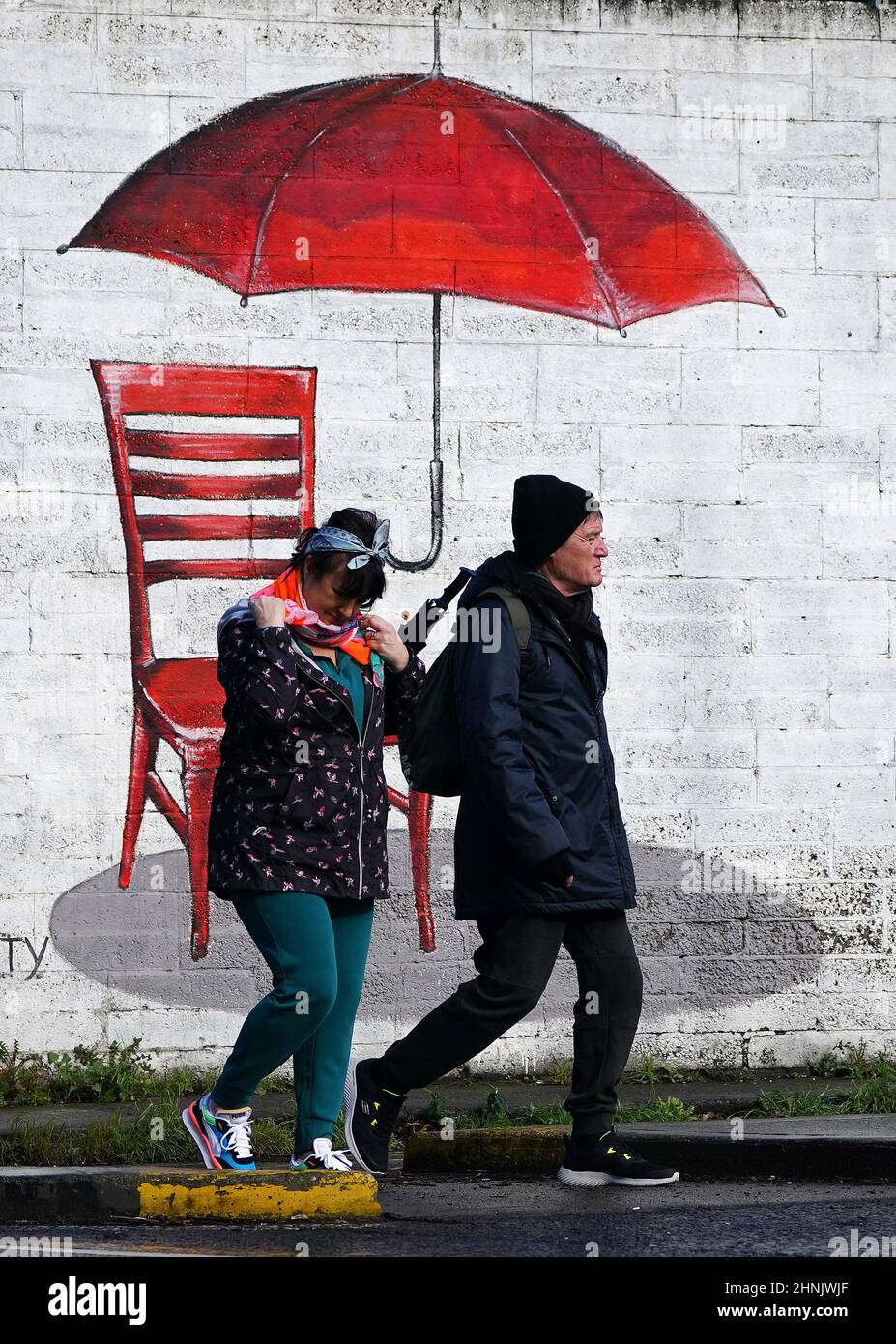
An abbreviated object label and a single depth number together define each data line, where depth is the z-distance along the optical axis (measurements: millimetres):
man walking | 9875
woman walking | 9469
